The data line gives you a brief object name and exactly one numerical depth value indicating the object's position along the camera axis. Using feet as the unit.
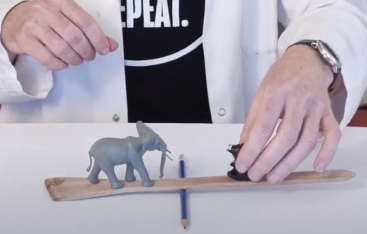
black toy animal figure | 2.95
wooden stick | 2.91
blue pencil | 2.77
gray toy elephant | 2.84
